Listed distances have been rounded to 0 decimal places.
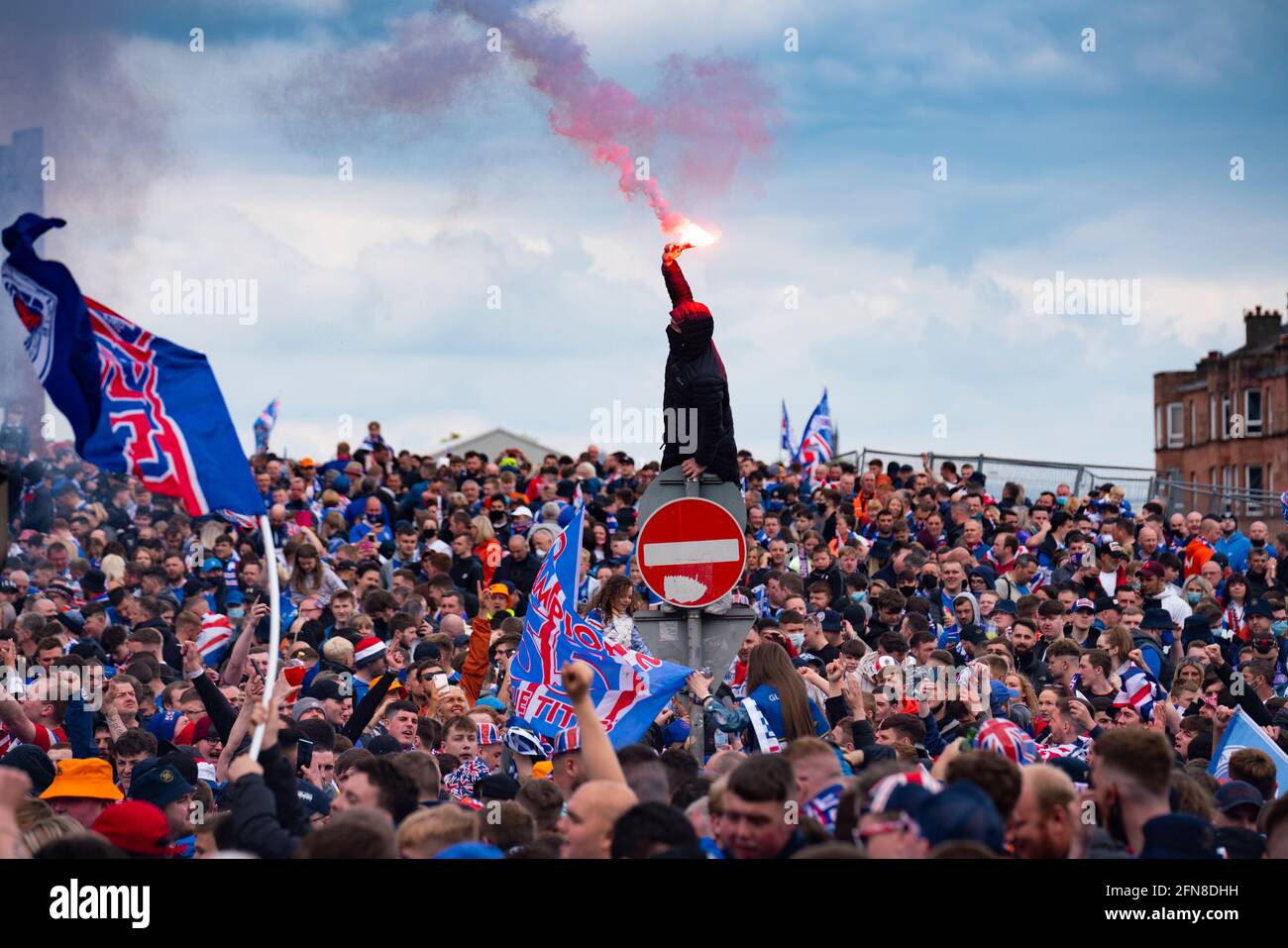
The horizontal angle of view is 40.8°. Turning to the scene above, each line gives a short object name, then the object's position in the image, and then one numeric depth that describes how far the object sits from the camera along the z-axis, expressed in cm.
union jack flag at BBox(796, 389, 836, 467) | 2911
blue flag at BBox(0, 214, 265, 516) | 768
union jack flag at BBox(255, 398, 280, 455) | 3238
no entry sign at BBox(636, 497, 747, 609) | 924
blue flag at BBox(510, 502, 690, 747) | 971
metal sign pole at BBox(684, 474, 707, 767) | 934
